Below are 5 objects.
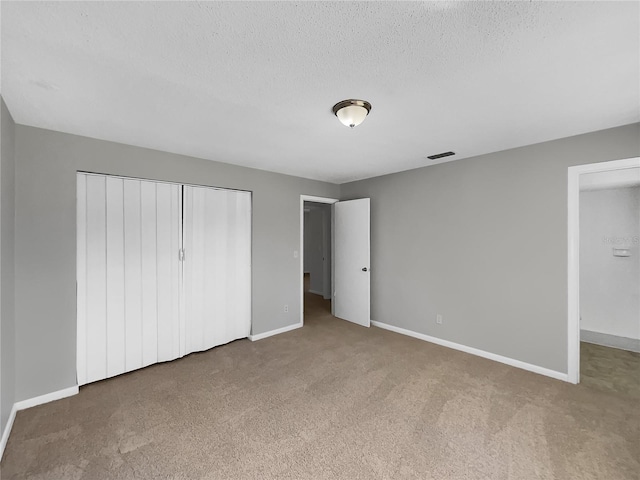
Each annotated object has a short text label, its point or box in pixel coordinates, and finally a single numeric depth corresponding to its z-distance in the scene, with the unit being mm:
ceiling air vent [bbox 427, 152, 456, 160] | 3175
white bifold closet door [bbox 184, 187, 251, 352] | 3357
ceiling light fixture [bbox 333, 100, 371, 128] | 1928
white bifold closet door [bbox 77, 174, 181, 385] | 2646
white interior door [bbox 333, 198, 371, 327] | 4418
